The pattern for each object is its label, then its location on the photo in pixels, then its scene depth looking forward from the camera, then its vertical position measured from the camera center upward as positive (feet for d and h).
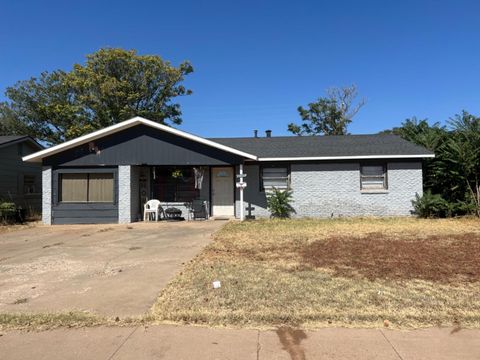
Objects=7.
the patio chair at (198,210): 56.54 -2.54
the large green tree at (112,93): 104.46 +27.25
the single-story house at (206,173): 54.08 +2.67
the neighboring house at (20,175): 66.49 +3.50
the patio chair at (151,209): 55.06 -2.21
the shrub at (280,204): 53.98 -1.63
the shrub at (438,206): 51.85 -2.05
